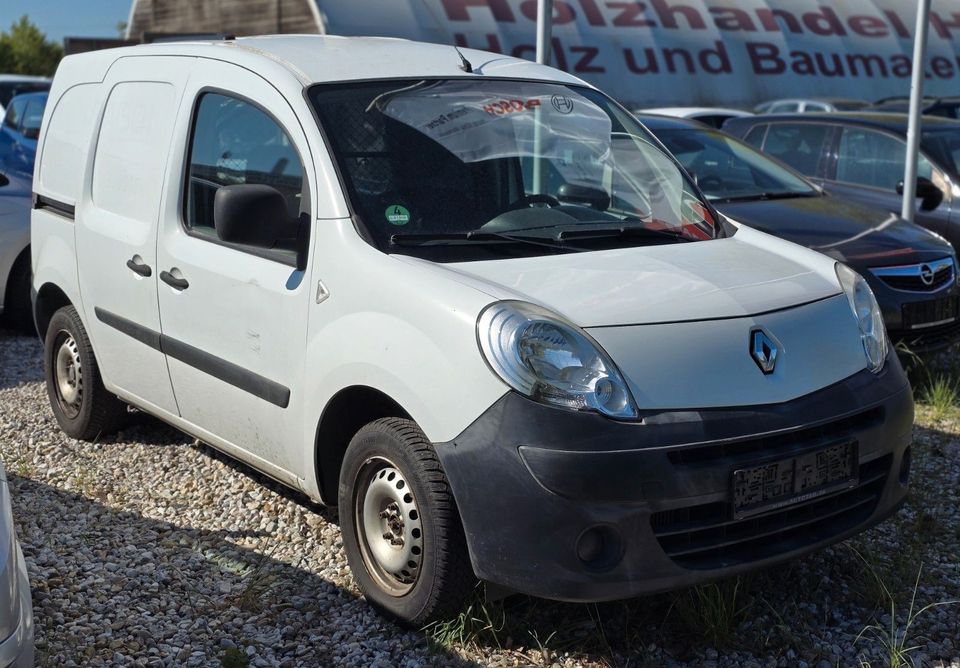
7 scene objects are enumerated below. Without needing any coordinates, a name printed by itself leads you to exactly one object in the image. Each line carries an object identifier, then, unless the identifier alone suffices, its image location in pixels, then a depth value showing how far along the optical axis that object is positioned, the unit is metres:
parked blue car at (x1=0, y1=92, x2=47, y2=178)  11.57
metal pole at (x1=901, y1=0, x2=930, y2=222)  7.64
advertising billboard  21.88
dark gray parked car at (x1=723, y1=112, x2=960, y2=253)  8.21
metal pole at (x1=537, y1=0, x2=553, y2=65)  5.98
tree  56.91
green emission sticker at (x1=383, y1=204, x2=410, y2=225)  3.69
